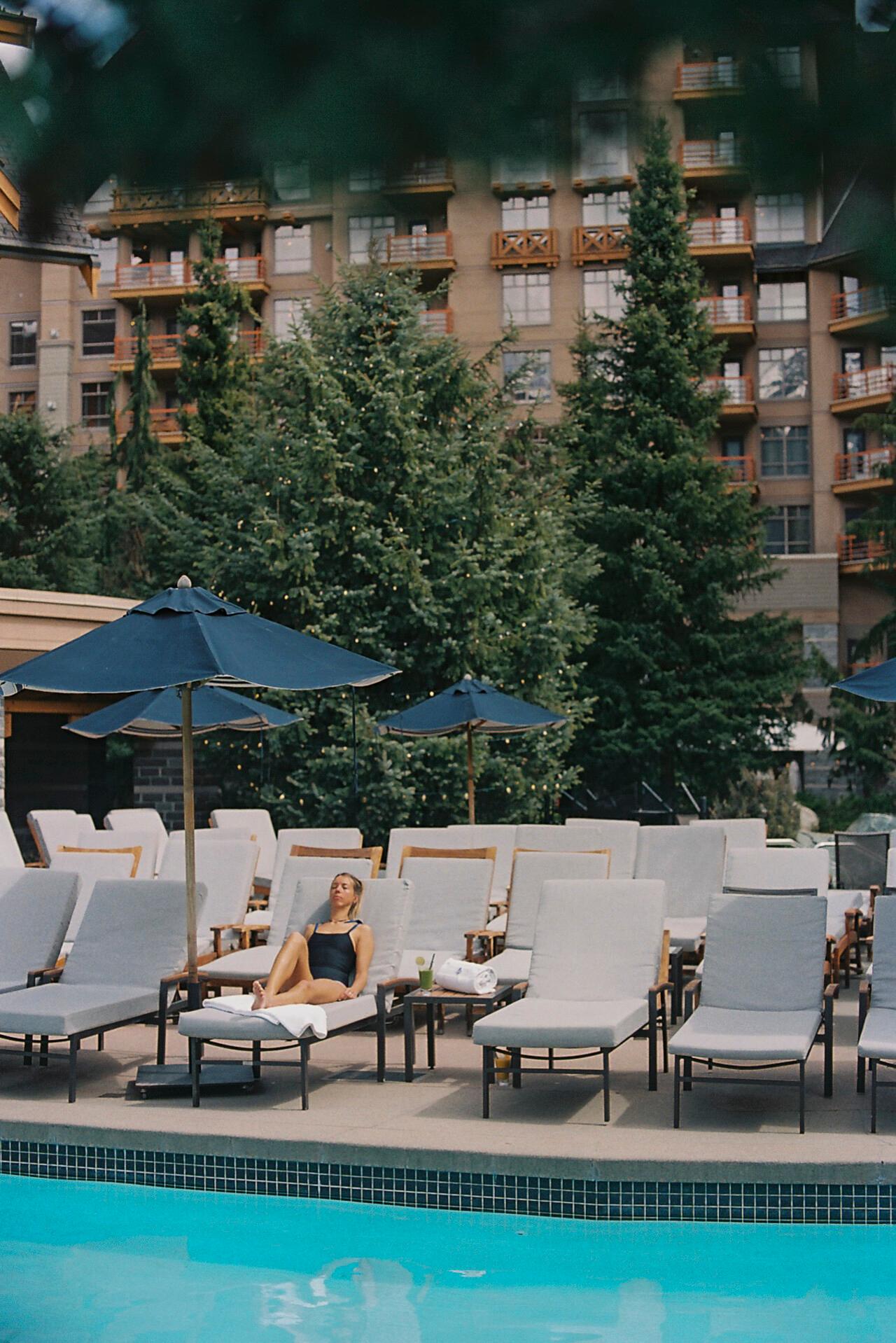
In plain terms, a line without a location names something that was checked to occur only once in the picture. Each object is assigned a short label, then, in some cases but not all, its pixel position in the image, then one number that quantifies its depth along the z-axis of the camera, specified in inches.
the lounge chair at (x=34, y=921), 329.7
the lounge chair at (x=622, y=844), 472.1
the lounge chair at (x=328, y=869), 350.9
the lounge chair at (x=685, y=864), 427.2
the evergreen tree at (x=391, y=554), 724.0
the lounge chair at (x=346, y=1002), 273.0
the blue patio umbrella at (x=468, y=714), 523.5
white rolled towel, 294.8
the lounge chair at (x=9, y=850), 503.2
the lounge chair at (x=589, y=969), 266.7
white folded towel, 271.4
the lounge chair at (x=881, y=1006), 252.2
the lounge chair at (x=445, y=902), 373.4
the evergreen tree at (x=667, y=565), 1005.8
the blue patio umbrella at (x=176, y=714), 515.5
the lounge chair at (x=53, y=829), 559.8
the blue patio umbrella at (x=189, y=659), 290.7
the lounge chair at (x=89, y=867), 425.4
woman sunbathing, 303.7
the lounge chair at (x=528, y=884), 360.5
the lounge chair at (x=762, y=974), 273.7
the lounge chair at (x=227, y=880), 412.8
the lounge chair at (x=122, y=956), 301.9
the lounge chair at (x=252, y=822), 585.6
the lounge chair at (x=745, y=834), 496.1
